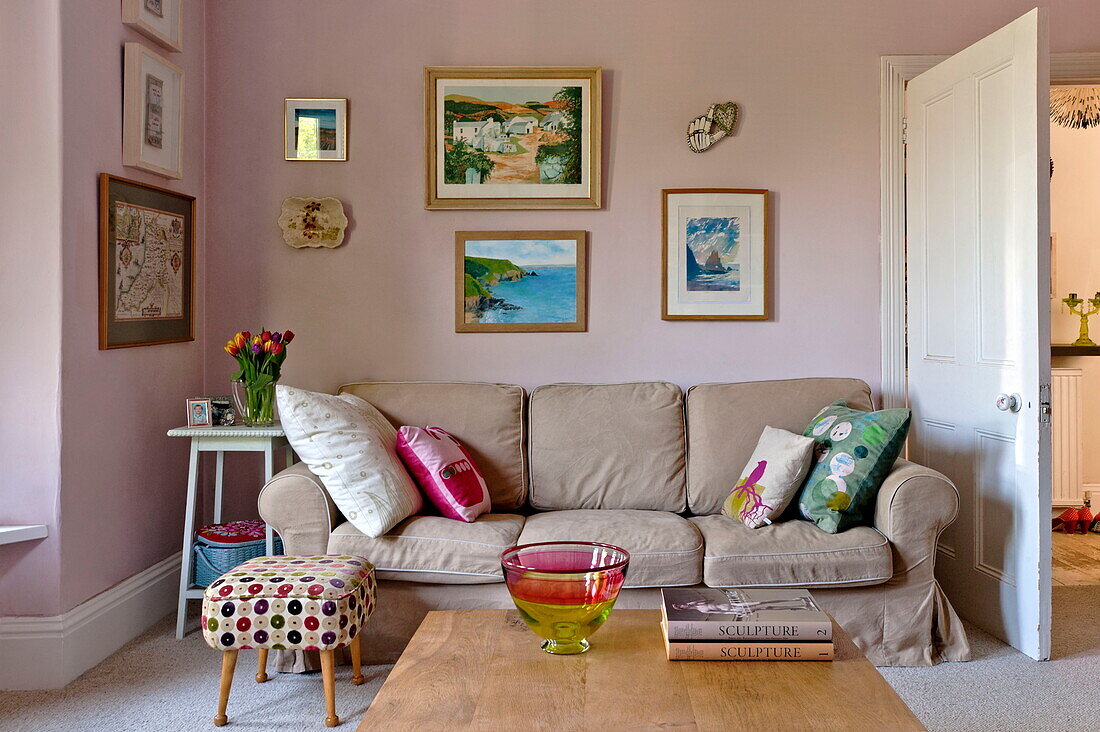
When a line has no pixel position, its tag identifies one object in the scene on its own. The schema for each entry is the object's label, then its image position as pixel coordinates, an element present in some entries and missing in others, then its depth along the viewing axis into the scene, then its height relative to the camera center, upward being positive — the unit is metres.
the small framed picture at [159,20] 3.12 +1.27
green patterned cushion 2.89 -0.33
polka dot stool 2.37 -0.65
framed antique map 2.98 +0.39
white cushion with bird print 2.97 -0.37
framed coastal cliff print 3.69 +0.36
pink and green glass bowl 1.76 -0.45
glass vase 3.31 -0.12
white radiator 4.99 -0.35
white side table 3.15 -0.27
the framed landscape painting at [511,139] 3.66 +0.95
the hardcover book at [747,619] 1.78 -0.50
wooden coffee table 1.52 -0.58
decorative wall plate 3.68 +0.61
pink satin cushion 2.94 -0.34
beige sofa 2.77 -0.57
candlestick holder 5.10 +0.36
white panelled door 2.85 +0.20
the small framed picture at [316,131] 3.69 +0.99
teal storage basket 3.15 -0.66
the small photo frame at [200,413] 3.30 -0.15
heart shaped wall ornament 3.64 +1.00
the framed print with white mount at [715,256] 3.68 +0.48
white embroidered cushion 2.76 -0.28
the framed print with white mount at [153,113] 3.11 +0.94
